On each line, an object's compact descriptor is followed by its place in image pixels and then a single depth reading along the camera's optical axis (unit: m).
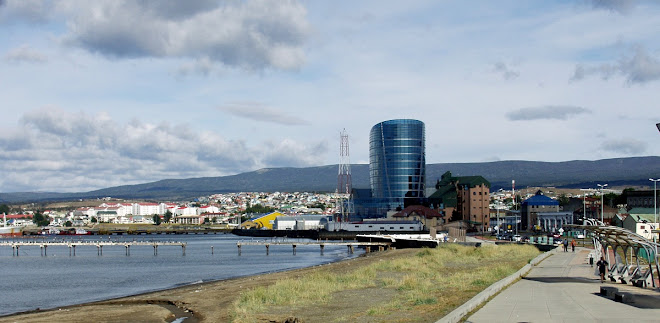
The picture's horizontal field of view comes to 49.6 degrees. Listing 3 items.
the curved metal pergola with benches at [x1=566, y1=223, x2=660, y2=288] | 32.03
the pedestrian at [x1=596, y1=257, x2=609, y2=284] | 34.02
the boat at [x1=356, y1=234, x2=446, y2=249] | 109.75
